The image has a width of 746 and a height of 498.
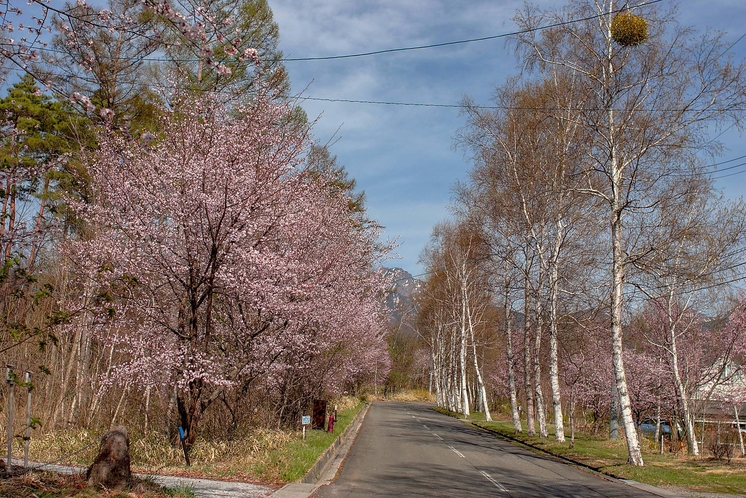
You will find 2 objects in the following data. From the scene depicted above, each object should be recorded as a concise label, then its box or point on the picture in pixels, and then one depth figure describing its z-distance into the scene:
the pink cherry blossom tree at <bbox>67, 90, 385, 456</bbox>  11.03
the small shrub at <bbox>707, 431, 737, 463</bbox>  17.82
